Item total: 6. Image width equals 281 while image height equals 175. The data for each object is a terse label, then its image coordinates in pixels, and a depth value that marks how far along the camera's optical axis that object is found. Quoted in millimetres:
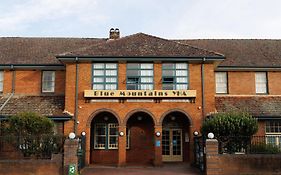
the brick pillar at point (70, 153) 12631
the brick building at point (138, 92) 16565
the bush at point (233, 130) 14012
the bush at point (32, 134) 13504
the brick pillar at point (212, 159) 12951
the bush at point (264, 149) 13868
